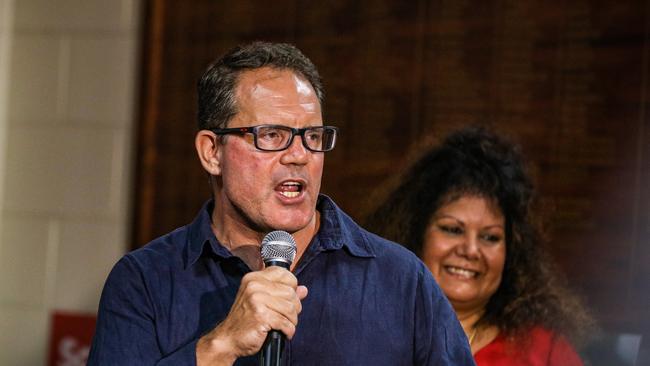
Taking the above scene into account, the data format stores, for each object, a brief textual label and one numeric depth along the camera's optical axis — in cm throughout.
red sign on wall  880
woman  584
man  362
